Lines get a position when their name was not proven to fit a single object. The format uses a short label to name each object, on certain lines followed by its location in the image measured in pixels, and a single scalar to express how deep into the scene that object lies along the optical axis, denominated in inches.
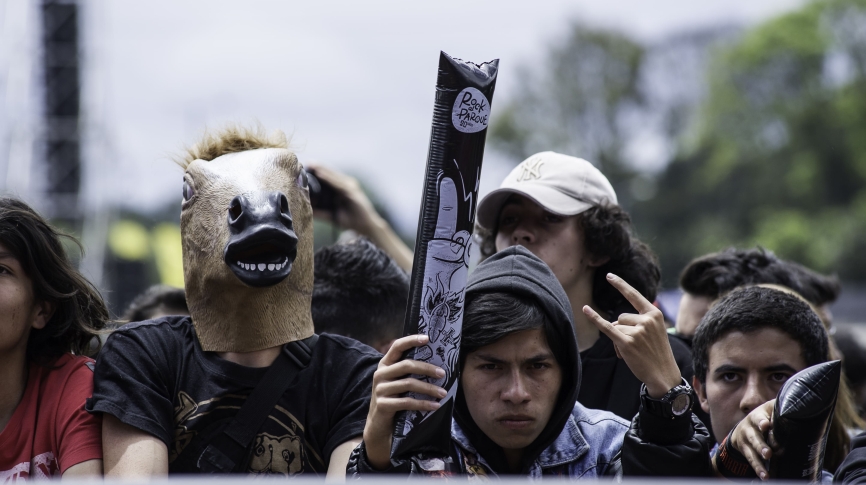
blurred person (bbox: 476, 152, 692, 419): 251.9
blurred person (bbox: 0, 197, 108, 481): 178.9
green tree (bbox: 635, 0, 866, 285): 2797.7
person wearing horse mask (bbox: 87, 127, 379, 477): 175.2
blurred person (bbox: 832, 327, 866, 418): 406.6
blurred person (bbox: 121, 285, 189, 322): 325.3
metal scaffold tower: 1091.3
